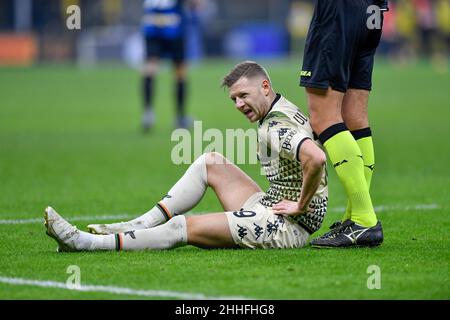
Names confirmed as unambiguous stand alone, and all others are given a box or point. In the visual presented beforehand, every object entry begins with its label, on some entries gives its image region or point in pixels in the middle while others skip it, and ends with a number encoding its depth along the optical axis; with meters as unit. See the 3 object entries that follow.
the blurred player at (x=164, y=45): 31.67
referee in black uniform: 12.07
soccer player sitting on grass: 11.59
